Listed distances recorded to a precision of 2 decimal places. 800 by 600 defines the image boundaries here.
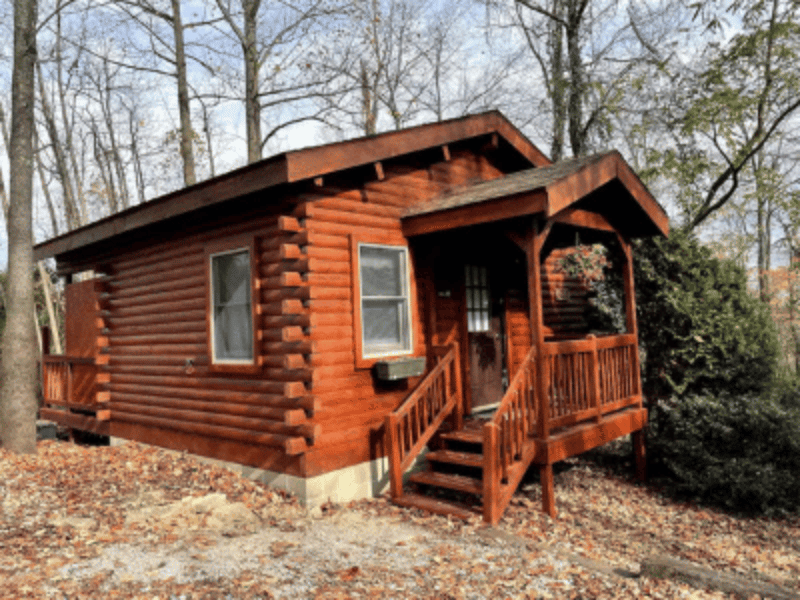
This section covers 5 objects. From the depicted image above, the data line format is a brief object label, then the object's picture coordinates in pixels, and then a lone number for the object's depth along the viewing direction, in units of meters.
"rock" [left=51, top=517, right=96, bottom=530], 5.75
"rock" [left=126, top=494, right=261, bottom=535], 5.90
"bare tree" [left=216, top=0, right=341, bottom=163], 17.52
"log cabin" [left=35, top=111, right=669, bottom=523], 6.54
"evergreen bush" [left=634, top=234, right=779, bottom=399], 8.80
